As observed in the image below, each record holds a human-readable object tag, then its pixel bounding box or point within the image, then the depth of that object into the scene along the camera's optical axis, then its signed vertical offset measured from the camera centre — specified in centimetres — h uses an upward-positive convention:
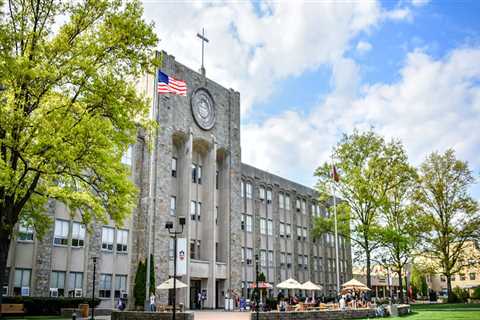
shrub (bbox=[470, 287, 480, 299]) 5978 -202
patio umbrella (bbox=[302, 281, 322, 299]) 3800 -65
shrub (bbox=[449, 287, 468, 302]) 5662 -216
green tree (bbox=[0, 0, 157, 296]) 1788 +694
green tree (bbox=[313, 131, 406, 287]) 4350 +844
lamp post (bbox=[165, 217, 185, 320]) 2010 +243
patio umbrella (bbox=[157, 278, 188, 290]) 3197 -46
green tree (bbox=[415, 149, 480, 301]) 4909 +674
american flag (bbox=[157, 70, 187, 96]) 3612 +1421
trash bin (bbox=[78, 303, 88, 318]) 2906 -188
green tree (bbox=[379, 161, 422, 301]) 4316 +520
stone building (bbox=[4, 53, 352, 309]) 3403 +478
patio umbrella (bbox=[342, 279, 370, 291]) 3755 -57
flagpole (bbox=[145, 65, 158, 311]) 3820 +742
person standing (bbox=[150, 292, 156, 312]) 3283 -169
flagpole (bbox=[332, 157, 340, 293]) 4125 +573
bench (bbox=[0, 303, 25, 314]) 2630 -158
